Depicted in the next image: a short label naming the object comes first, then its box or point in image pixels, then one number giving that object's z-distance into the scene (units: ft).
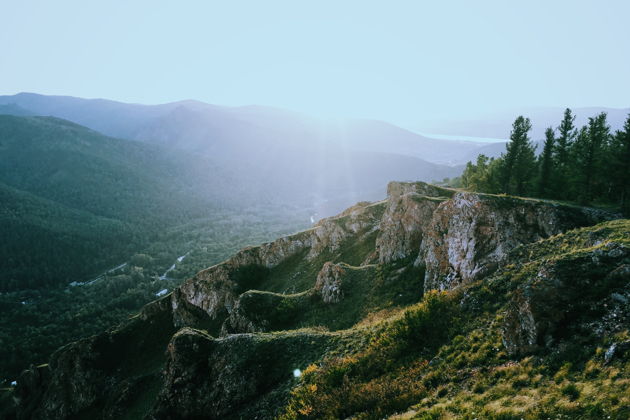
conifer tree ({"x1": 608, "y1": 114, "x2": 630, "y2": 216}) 164.05
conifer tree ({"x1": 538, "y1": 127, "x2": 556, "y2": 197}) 223.30
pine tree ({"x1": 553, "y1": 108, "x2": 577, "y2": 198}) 225.56
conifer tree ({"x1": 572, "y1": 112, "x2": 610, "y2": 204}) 188.44
